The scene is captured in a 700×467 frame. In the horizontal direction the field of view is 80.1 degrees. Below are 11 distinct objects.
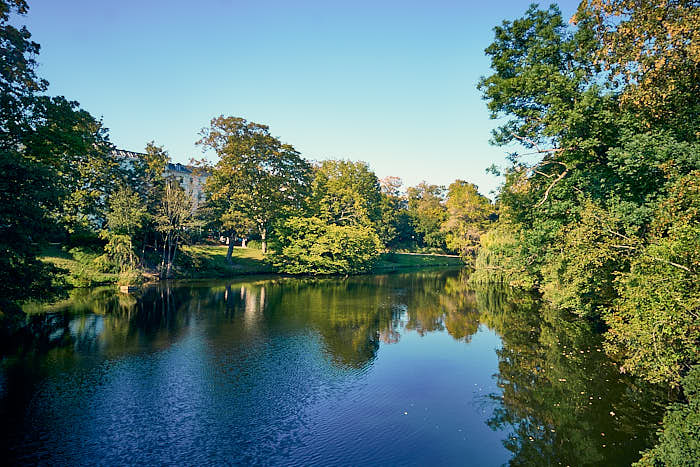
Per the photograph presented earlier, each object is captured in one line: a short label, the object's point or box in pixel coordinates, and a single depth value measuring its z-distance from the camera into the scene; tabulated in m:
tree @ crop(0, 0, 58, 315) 12.30
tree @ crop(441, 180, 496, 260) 60.20
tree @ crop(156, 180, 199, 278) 36.69
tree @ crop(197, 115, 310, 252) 42.84
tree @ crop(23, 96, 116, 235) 19.30
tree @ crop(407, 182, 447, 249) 77.50
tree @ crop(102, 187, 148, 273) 33.00
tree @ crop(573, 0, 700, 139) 11.46
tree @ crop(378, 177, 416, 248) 70.38
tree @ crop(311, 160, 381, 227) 53.00
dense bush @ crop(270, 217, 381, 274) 46.09
